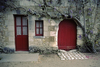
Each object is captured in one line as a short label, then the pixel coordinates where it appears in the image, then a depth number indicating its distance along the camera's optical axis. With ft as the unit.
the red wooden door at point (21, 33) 15.36
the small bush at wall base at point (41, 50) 15.11
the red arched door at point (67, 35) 16.08
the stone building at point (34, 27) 14.58
